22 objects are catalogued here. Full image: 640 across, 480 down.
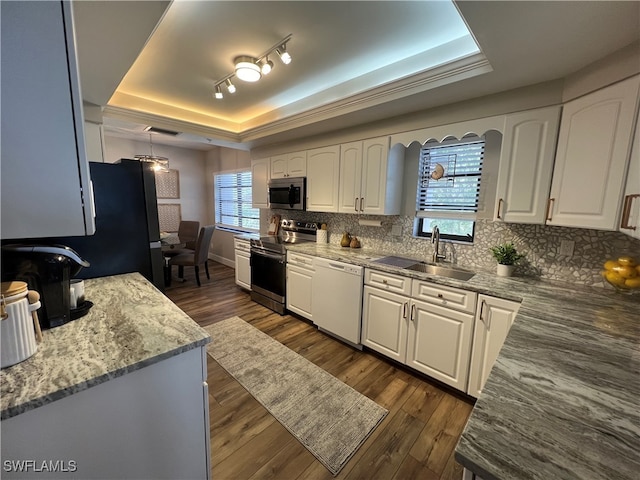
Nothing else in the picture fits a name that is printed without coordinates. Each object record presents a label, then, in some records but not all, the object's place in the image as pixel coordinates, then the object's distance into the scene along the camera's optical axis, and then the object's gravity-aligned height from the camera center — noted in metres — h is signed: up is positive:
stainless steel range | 3.45 -0.77
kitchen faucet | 2.56 -0.34
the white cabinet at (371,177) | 2.72 +0.34
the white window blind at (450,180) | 2.45 +0.30
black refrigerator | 1.82 -0.17
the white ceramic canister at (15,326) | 0.83 -0.41
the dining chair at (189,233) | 5.29 -0.60
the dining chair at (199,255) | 4.38 -0.89
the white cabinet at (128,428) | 0.79 -0.77
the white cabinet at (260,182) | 4.14 +0.38
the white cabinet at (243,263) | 4.06 -0.90
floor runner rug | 1.68 -1.47
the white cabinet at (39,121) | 0.68 +0.22
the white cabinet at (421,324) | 1.99 -0.96
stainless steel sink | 2.32 -0.57
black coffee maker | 1.01 -0.29
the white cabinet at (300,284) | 3.11 -0.94
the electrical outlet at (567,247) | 1.98 -0.26
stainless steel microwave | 3.54 +0.19
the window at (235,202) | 5.39 +0.07
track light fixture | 1.96 +1.16
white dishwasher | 2.64 -0.96
